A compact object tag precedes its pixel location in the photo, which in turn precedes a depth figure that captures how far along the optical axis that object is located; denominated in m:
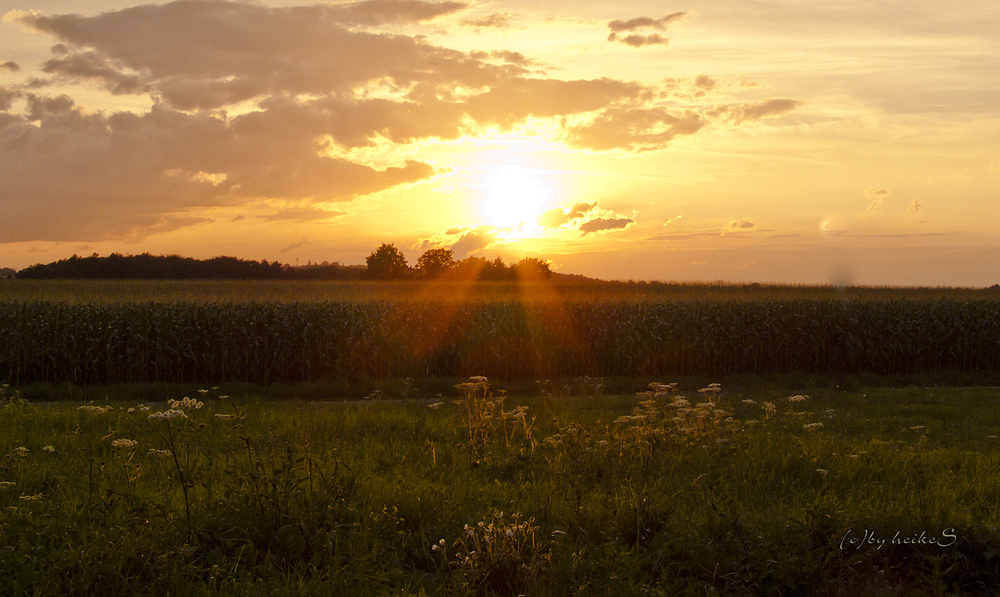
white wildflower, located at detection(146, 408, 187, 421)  5.46
